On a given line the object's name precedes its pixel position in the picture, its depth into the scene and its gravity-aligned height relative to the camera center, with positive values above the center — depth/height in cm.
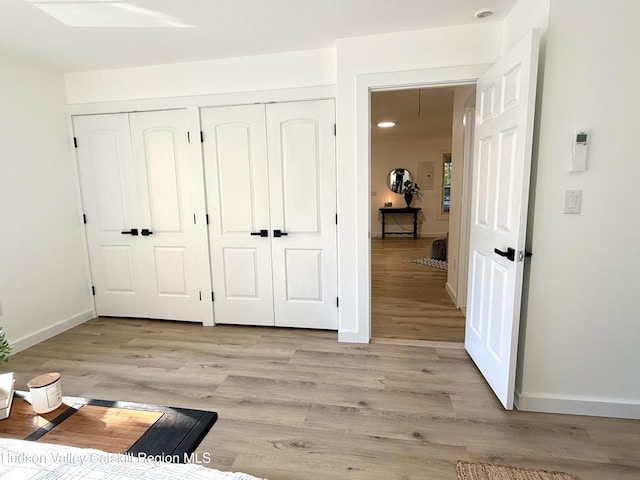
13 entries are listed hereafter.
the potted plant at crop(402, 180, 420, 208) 874 -3
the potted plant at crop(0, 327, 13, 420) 116 -67
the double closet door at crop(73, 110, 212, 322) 315 -21
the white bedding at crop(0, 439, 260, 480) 77 -65
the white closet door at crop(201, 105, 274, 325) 299 -19
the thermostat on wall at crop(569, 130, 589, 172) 171 +17
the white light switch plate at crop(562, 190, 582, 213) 176 -8
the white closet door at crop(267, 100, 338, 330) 287 -18
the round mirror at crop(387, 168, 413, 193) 877 +27
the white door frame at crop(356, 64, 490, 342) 244 +46
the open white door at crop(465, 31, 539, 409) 174 -11
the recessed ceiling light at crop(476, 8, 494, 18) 216 +114
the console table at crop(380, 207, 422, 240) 868 -57
